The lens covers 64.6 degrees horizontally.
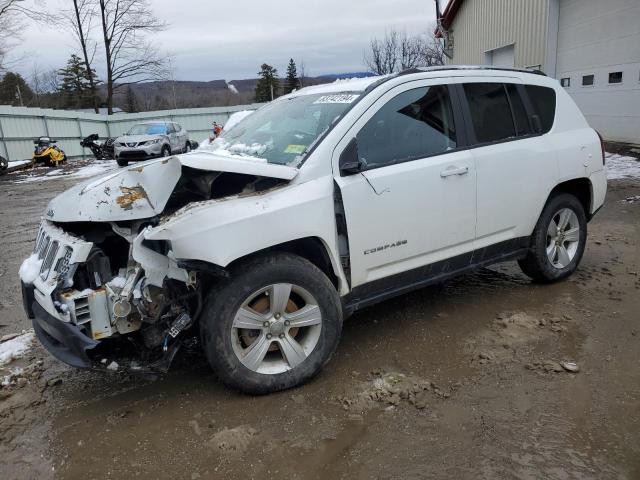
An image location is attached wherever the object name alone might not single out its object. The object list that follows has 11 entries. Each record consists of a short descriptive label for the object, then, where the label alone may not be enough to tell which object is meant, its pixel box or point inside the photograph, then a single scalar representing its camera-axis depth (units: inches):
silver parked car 782.5
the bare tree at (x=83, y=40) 1449.3
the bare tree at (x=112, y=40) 1487.5
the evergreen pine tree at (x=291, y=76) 2443.4
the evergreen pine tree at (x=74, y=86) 2214.2
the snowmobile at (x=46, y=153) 842.2
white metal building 465.7
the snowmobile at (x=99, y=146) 949.2
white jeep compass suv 112.2
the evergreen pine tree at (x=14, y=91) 2052.2
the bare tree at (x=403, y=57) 1598.2
